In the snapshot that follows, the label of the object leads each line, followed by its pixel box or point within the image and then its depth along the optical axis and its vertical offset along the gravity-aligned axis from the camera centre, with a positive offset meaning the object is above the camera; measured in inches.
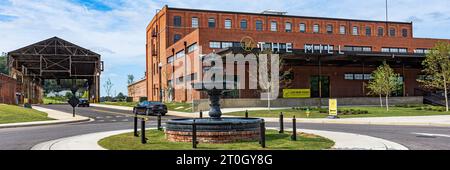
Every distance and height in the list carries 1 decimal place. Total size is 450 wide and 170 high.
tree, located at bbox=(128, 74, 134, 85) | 6382.9 +221.0
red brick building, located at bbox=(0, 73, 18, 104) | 1952.5 +20.8
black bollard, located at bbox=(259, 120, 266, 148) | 484.7 -45.6
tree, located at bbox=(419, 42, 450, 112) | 1561.3 +113.7
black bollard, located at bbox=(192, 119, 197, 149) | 482.6 -49.3
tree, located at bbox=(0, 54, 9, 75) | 5452.8 +372.6
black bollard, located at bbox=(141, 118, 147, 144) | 528.1 -50.8
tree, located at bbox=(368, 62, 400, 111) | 1612.9 +41.5
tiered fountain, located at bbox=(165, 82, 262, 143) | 526.0 -46.7
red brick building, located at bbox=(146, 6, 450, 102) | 2049.7 +254.0
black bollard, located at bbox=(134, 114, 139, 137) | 619.0 -52.5
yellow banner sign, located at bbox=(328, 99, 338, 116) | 1182.9 -39.6
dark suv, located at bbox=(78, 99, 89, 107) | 2378.3 -52.7
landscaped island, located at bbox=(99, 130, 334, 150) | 483.2 -60.5
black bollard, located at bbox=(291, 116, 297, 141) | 562.7 -53.5
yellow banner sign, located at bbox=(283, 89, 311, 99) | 1967.2 -2.1
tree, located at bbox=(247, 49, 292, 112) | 1599.2 +79.2
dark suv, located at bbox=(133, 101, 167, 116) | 1438.2 -51.2
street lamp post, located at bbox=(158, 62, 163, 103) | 2609.5 +54.1
